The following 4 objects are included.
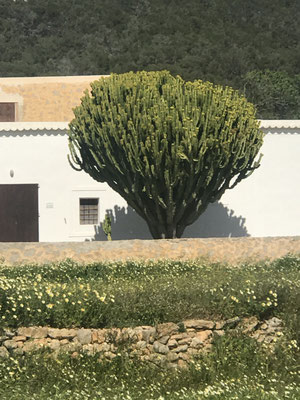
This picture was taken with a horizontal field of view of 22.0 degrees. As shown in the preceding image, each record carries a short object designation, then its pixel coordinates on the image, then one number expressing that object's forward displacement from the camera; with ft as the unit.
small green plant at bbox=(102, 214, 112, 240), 86.58
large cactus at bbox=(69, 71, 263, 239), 74.84
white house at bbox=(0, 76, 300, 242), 88.53
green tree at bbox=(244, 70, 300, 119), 165.58
